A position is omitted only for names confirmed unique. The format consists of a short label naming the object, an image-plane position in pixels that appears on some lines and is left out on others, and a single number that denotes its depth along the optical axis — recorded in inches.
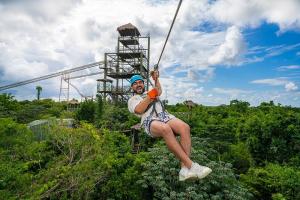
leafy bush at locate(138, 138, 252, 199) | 160.0
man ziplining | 83.4
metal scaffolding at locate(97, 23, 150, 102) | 565.4
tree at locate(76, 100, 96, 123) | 365.2
